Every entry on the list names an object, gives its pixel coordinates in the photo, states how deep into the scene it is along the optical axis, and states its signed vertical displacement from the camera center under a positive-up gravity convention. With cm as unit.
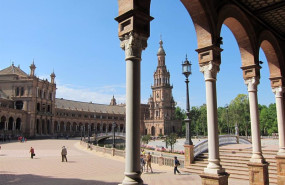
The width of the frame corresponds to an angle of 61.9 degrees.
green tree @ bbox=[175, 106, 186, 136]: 11030 +248
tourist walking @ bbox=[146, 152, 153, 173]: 1481 -249
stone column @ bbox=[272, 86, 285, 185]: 1060 -76
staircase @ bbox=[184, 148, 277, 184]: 1230 -259
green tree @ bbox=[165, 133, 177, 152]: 3222 -270
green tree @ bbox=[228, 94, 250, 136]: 7419 +174
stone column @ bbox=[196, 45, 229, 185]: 720 +22
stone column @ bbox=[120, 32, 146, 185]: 493 +34
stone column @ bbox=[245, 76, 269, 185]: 923 -120
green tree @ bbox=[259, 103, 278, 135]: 7331 -56
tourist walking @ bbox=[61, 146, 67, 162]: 1984 -271
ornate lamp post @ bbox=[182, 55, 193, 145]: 1562 +292
